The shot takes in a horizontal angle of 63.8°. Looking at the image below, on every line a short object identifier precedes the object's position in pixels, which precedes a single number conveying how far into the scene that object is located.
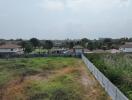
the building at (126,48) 28.71
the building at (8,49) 28.43
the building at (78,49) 29.93
